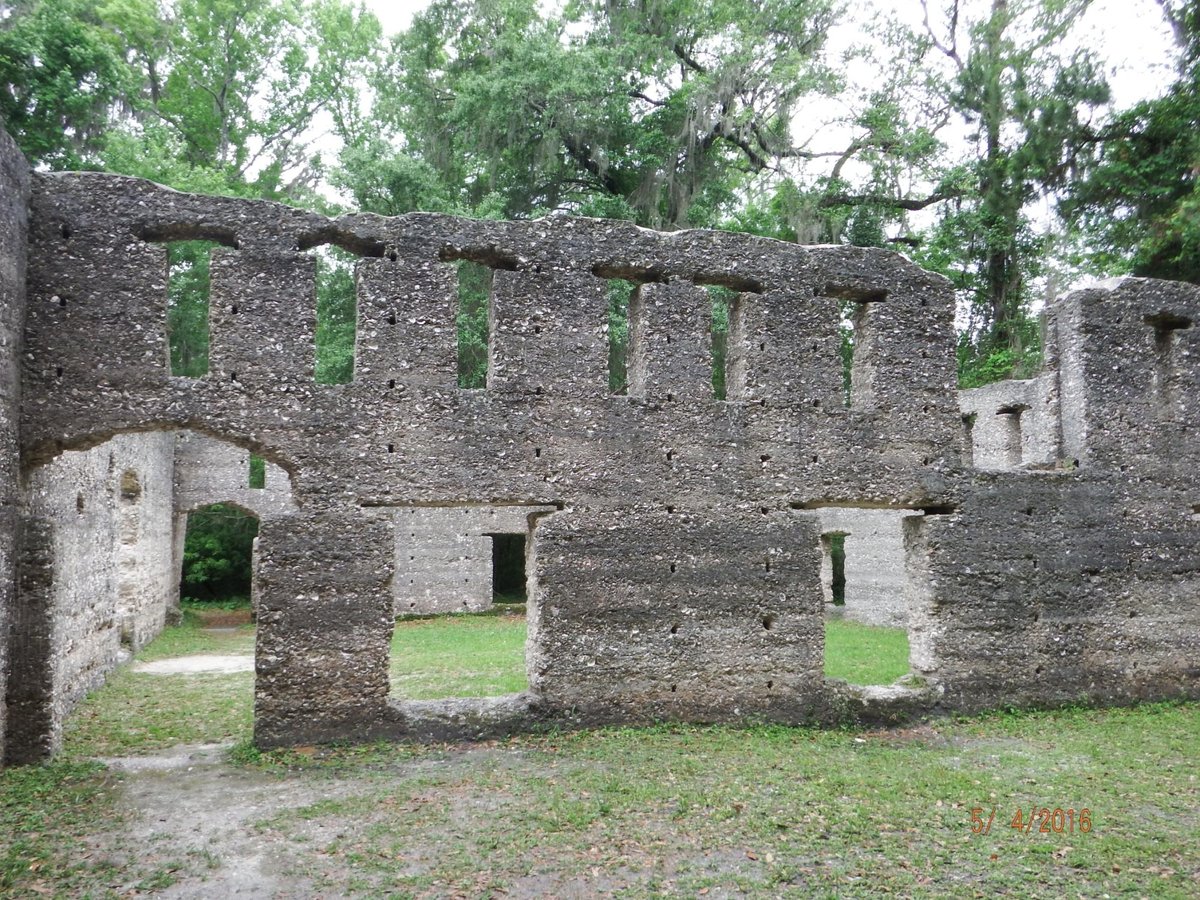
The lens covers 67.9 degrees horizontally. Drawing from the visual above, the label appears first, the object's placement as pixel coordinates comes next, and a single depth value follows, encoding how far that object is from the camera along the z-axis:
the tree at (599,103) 22.83
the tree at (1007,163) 20.08
